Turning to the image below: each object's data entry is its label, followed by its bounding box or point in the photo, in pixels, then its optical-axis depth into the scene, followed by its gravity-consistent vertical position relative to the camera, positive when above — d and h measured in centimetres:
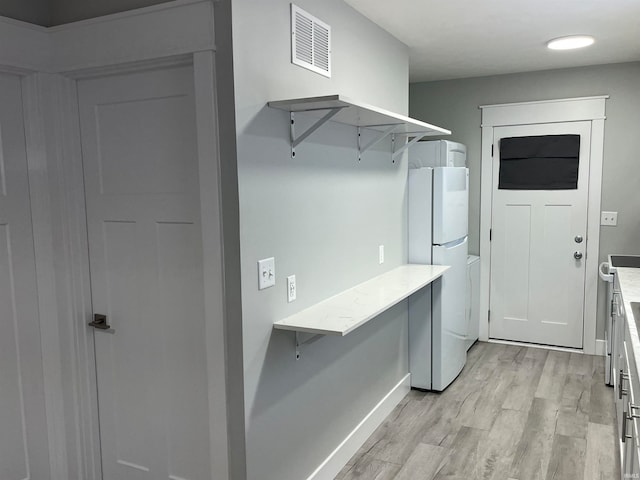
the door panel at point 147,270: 221 -34
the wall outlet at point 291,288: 234 -43
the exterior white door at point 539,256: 455 -62
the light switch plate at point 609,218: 440 -28
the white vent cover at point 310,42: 234 +66
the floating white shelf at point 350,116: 208 +33
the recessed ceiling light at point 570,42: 353 +94
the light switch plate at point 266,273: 213 -33
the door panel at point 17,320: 225 -54
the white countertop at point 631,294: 197 -56
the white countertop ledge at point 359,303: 221 -55
